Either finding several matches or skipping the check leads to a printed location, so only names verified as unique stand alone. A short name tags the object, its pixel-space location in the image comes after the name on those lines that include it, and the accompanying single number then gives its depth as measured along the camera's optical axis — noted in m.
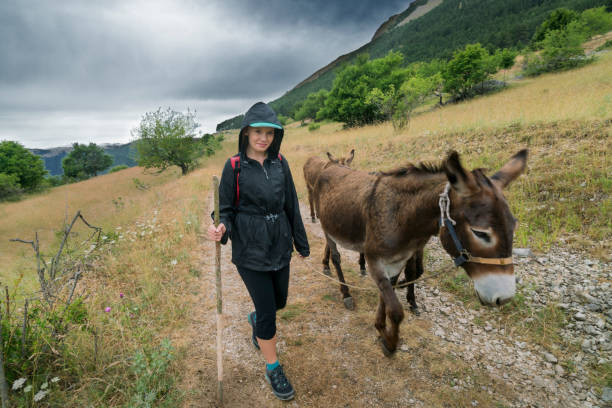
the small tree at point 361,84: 28.34
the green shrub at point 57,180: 54.09
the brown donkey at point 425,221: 1.78
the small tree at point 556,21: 40.26
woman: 2.26
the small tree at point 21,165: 36.41
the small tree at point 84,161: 62.19
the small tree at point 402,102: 14.63
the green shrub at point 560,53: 28.97
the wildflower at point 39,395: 1.91
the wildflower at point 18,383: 1.94
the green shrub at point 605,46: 33.03
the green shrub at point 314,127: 41.47
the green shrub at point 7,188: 27.39
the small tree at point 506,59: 38.94
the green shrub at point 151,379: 2.17
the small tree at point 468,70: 32.00
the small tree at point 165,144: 24.45
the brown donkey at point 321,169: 3.82
